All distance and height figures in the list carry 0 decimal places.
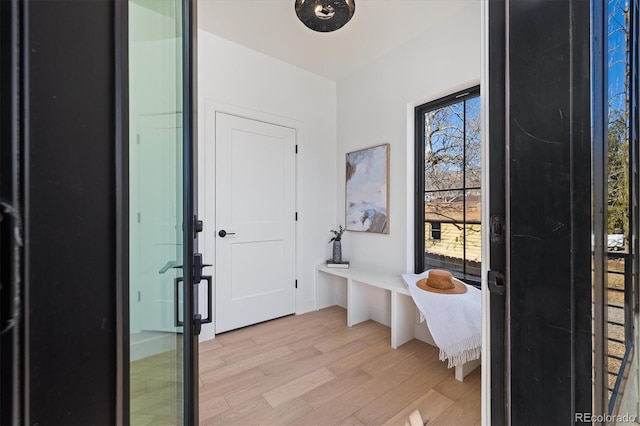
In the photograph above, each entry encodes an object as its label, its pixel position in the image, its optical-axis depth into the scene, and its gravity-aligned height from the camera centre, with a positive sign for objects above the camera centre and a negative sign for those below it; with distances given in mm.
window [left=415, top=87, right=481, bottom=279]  2227 +250
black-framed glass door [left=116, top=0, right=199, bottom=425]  821 +40
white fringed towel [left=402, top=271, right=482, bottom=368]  1784 -761
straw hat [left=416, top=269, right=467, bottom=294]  2027 -562
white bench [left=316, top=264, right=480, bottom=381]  2293 -884
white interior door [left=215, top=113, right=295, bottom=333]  2586 -96
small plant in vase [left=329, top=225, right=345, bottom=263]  3145 -411
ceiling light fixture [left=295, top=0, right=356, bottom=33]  1767 +1368
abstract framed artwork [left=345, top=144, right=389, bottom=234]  2795 +248
